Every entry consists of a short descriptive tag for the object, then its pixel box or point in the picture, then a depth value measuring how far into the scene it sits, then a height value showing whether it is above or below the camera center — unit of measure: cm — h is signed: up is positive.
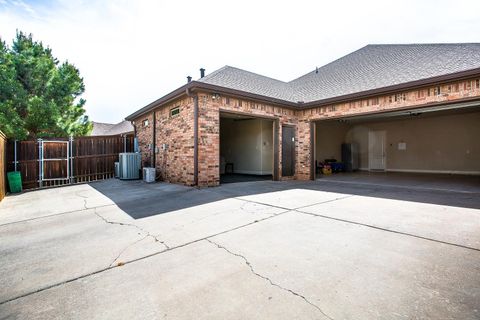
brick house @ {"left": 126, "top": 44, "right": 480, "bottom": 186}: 714 +174
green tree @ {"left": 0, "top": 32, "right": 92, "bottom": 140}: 1083 +362
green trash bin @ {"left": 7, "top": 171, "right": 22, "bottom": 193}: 737 -74
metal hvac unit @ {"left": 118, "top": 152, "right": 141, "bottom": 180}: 975 -34
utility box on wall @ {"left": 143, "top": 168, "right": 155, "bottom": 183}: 890 -68
